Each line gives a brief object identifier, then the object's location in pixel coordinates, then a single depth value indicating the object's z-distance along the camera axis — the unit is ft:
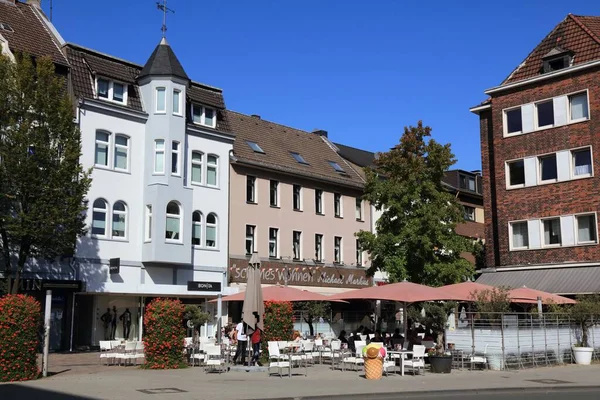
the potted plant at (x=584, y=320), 88.58
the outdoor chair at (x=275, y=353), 69.18
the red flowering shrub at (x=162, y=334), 72.90
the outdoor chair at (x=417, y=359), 71.92
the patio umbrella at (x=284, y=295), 94.90
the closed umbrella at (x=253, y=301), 72.90
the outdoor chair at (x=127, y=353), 77.71
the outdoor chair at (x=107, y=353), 77.92
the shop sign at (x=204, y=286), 121.19
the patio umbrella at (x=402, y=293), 79.82
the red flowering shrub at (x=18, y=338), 59.62
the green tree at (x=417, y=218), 115.75
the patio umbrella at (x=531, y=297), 90.95
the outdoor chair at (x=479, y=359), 78.74
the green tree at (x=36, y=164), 91.97
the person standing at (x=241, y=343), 75.46
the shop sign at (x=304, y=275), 130.93
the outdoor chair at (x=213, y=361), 69.15
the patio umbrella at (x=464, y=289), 84.74
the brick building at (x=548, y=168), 115.75
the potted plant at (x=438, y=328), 74.64
